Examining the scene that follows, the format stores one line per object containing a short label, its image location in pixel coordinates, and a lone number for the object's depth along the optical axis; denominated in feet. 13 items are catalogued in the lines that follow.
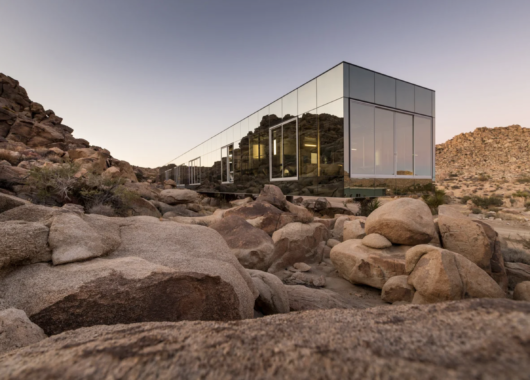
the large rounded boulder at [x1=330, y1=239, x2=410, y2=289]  12.30
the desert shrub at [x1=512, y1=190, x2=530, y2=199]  51.12
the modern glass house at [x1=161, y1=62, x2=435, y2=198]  28.55
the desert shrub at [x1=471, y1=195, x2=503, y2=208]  46.85
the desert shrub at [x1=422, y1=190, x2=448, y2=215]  34.93
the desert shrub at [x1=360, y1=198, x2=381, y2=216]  31.30
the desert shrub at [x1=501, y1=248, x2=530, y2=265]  14.74
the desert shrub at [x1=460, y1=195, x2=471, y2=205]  54.39
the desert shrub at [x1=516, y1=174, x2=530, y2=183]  79.94
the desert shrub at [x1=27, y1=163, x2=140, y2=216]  19.07
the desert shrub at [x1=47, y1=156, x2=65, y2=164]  43.43
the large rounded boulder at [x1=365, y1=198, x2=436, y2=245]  12.97
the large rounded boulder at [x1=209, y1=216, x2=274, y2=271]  13.62
